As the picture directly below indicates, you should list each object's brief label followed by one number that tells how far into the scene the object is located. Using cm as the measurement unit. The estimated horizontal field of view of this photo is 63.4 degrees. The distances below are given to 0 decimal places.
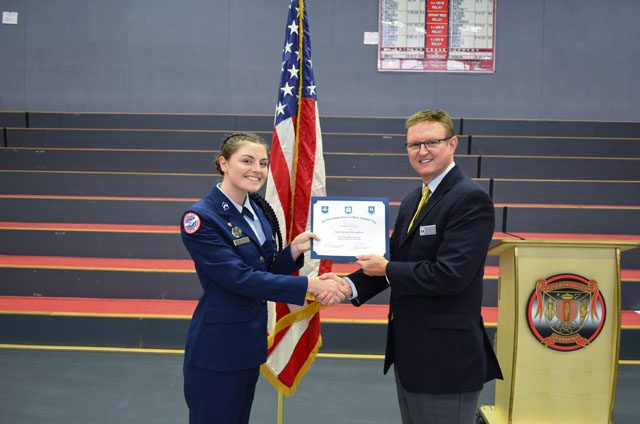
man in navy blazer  142
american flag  217
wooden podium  215
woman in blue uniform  149
